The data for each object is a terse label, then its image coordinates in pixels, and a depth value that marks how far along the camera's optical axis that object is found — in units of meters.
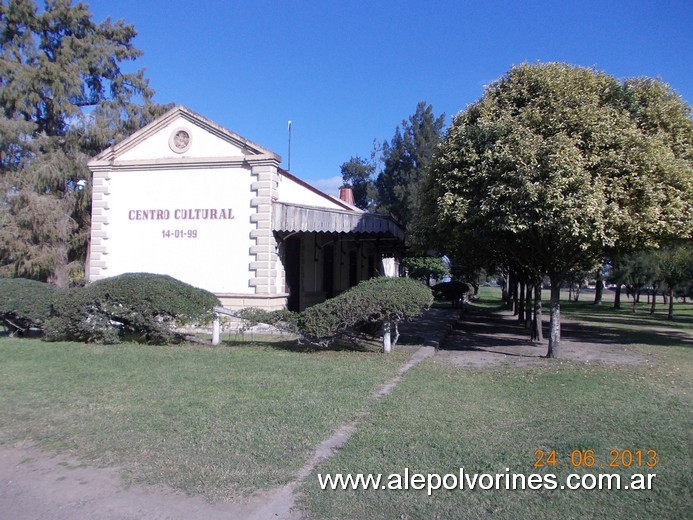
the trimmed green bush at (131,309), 12.68
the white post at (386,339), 11.98
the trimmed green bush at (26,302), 13.78
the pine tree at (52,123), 24.30
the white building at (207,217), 16.30
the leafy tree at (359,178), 53.43
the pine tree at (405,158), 45.91
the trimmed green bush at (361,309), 11.34
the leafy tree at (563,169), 10.09
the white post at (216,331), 13.11
